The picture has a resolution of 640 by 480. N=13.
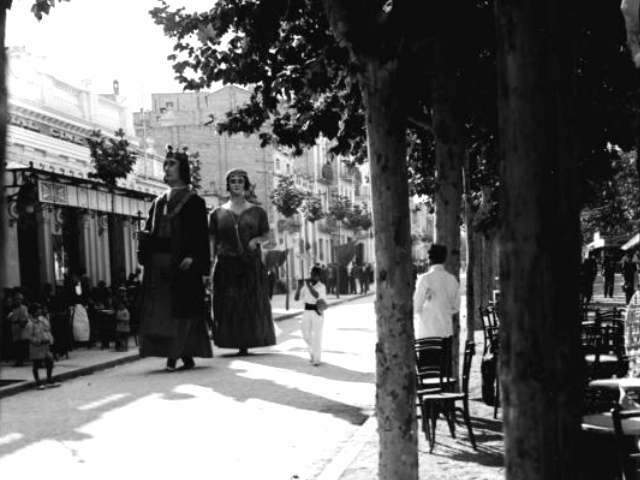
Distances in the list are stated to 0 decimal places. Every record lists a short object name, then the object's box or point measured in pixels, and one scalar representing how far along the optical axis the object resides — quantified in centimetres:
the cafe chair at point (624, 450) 400
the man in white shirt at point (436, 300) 947
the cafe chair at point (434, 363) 812
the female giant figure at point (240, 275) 1638
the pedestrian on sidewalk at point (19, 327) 1575
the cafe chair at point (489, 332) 1051
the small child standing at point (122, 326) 1888
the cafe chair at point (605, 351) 840
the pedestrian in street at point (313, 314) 1488
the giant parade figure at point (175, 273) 1439
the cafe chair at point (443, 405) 772
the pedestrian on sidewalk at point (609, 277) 3572
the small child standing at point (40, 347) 1338
